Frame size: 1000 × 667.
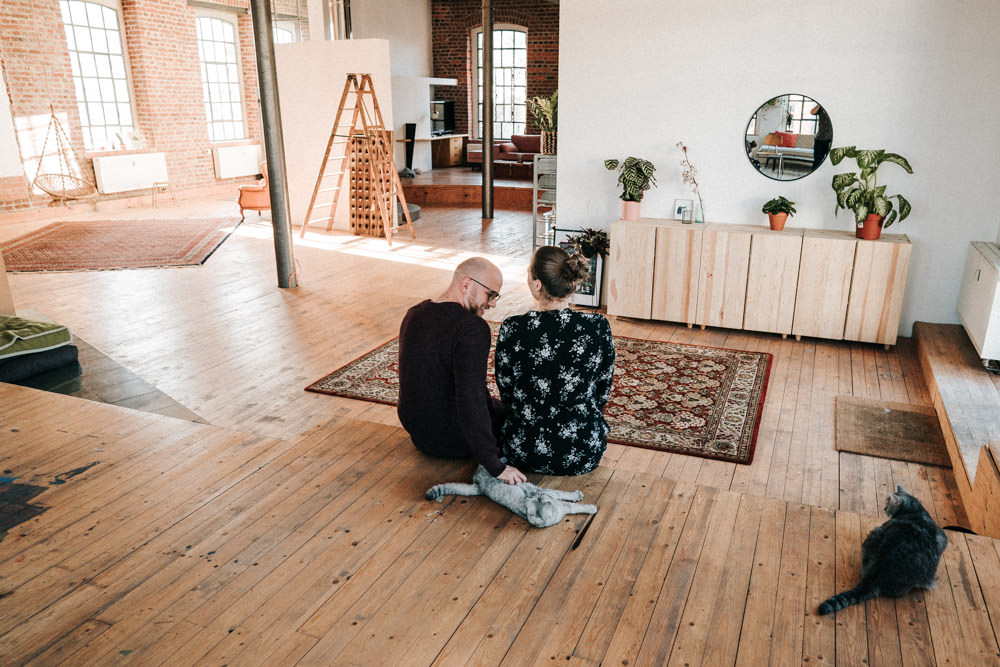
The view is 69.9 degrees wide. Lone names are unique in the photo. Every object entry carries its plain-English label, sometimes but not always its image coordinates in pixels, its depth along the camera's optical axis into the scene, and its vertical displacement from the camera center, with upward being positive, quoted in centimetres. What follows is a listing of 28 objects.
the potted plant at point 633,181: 607 -48
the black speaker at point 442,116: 1548 +13
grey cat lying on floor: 251 -131
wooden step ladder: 915 -35
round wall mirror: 571 -12
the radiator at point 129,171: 1164 -77
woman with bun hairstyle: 262 -90
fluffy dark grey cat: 211 -127
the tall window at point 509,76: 1639 +103
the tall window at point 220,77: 1370 +86
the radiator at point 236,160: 1388 -71
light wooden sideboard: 537 -119
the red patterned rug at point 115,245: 818 -148
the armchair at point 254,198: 1063 -108
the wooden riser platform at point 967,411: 298 -154
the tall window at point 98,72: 1149 +82
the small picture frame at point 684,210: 609 -72
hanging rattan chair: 1091 -86
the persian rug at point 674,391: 403 -169
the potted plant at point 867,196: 533 -54
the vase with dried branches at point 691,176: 615 -45
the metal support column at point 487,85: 1056 +53
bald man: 258 -80
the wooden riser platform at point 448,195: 1279 -125
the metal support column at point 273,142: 656 -18
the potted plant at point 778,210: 573 -69
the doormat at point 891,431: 386 -171
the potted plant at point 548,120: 780 +2
